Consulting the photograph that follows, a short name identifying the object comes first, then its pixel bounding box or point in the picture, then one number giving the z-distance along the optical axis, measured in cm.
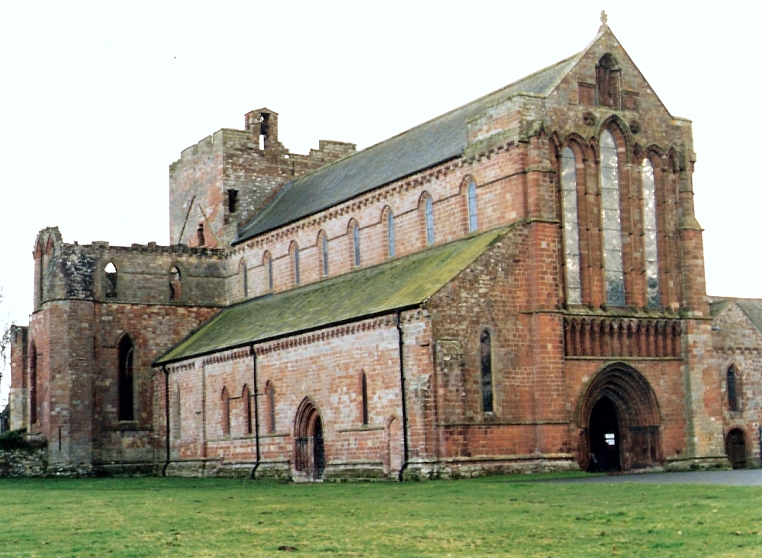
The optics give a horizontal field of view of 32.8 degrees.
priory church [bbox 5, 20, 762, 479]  4438
